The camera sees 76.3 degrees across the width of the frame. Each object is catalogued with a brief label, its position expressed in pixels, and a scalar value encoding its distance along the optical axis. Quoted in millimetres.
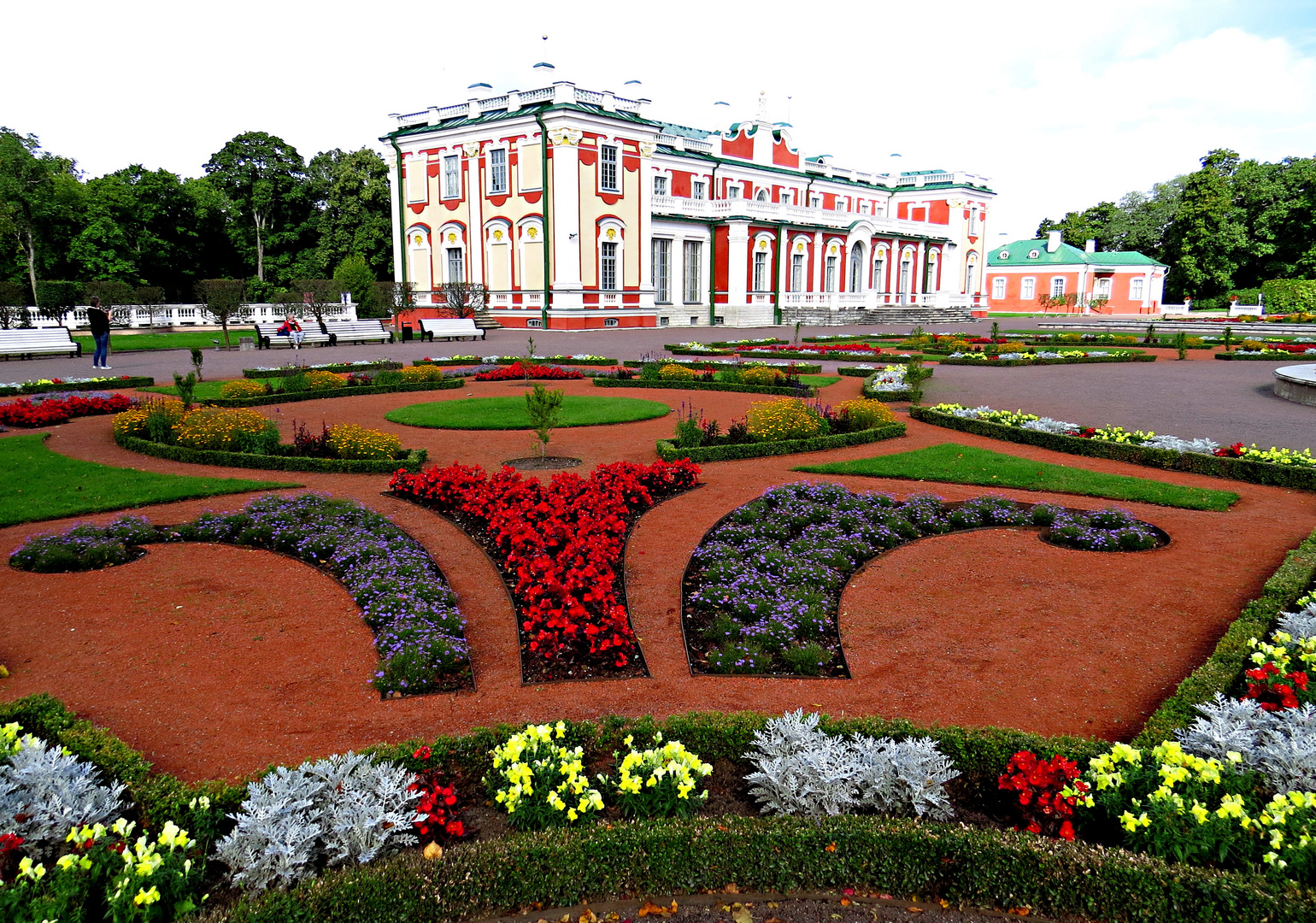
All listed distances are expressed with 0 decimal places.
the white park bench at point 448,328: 31203
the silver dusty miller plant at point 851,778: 3590
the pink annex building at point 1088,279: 62625
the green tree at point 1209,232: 60969
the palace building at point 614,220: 36562
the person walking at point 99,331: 20281
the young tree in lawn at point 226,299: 27969
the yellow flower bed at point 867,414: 12375
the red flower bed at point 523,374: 19219
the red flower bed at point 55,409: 13312
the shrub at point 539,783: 3494
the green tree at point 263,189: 48781
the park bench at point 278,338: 26625
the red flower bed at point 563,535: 5371
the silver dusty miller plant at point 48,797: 3338
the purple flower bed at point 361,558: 5059
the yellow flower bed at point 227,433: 10867
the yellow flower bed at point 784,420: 11398
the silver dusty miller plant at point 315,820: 3189
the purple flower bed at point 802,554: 5410
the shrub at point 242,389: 14789
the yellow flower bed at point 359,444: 10445
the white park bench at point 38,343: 22922
